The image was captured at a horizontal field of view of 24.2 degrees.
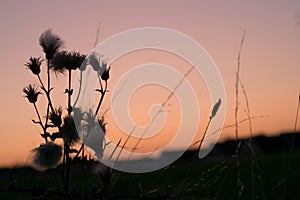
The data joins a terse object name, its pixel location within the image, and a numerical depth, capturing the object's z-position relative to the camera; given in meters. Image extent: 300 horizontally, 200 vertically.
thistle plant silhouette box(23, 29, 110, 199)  2.69
